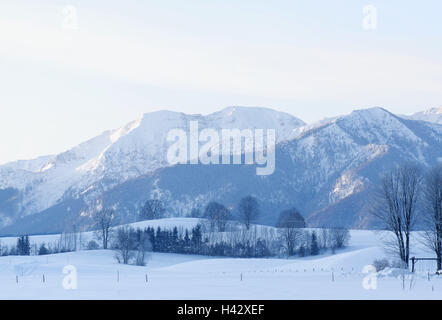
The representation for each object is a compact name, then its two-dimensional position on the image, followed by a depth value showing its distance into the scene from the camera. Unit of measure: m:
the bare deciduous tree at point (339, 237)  166.99
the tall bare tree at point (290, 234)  165.25
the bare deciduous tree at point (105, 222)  174.50
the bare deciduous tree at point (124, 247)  132.32
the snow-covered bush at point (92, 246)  175.86
